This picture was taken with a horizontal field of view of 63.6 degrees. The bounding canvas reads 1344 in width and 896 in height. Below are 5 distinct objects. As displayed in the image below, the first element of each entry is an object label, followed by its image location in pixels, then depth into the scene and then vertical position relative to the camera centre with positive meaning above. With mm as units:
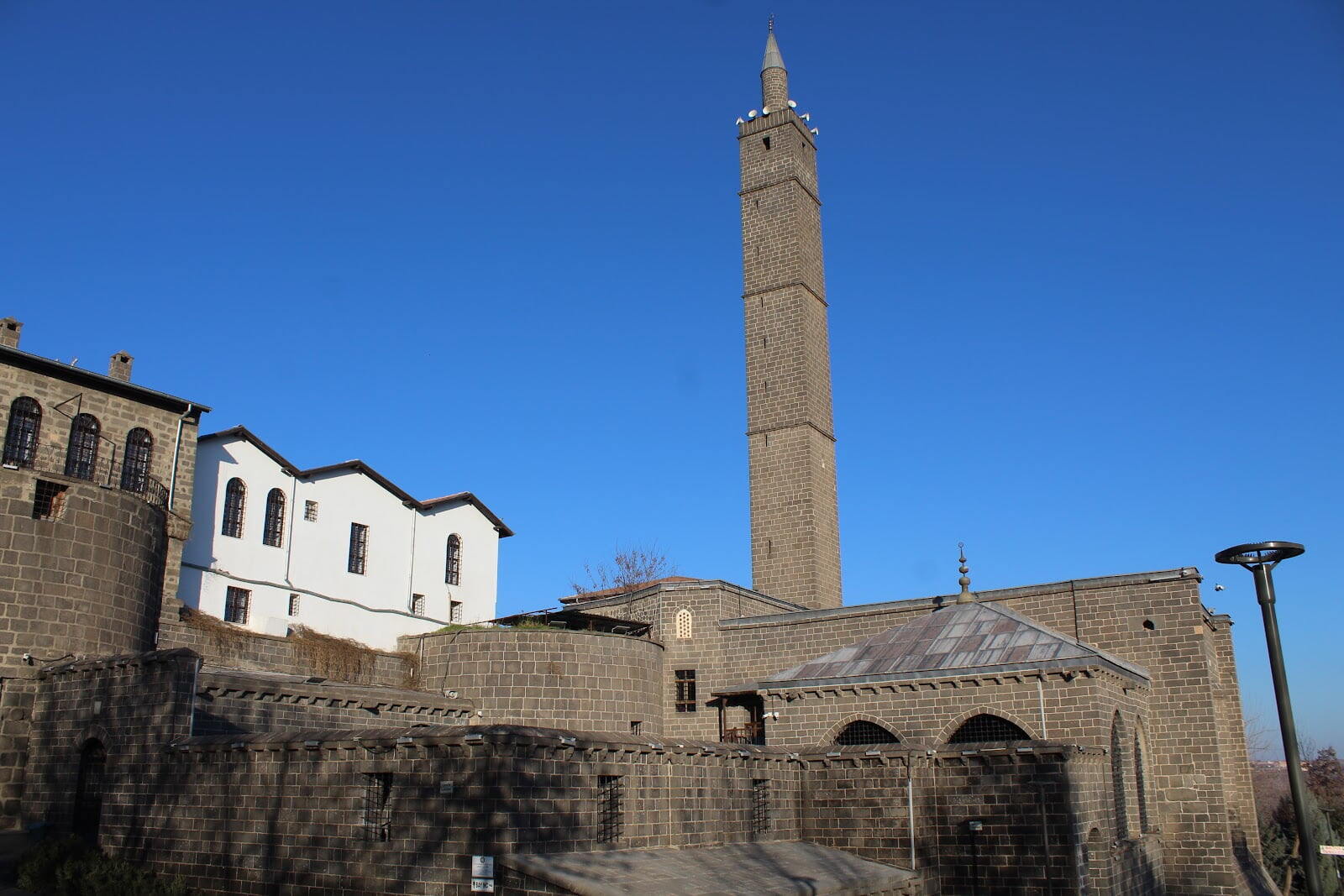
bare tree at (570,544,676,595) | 59125 +9863
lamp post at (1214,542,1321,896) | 10477 +1010
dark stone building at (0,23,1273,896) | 16703 +570
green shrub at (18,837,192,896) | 17984 -1745
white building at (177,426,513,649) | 29844 +6386
